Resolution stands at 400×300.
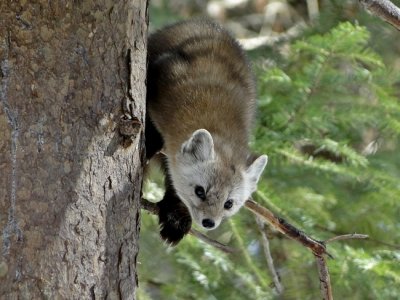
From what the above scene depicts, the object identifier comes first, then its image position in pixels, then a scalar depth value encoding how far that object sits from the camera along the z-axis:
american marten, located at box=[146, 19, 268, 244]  8.47
